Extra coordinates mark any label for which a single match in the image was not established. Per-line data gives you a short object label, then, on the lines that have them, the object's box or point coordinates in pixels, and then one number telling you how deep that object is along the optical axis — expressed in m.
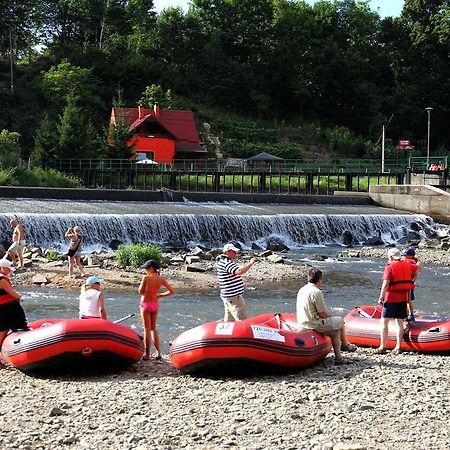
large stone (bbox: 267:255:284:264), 27.56
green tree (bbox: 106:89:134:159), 52.12
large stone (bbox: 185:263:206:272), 24.47
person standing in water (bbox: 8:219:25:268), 22.73
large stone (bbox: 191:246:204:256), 28.18
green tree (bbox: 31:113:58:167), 49.69
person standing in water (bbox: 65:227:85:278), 21.45
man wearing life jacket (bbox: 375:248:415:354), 12.16
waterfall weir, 30.33
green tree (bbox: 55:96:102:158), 49.91
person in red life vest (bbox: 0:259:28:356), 11.53
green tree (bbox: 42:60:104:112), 69.62
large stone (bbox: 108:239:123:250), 30.16
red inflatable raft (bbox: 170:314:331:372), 10.90
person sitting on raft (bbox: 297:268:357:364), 11.38
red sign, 75.54
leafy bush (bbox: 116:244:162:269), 24.22
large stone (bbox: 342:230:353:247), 37.72
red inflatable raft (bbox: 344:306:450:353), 12.79
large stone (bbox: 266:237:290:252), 33.16
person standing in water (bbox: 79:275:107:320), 11.81
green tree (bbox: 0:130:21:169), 45.17
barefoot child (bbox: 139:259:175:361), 11.86
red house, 64.38
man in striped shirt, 12.24
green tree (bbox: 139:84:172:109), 74.23
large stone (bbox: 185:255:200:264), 26.01
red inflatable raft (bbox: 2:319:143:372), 11.01
